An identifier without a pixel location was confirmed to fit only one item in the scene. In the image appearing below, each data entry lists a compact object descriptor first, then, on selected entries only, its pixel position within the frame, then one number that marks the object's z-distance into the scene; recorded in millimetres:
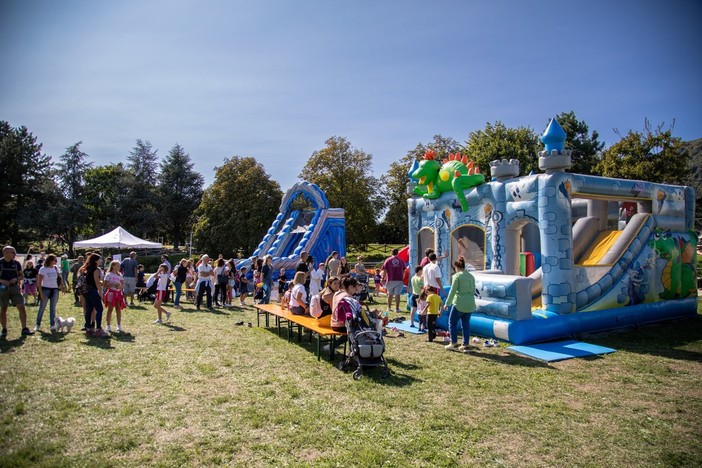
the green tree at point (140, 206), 39344
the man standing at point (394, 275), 12398
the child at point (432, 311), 8359
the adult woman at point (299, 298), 8234
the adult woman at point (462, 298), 7496
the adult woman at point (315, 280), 11477
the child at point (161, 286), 10197
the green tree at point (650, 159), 24172
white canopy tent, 18094
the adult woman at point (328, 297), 7117
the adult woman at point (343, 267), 12123
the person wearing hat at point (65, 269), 16234
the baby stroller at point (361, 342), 6125
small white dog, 8641
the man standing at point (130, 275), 13133
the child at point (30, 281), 12555
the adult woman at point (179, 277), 13016
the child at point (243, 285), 14289
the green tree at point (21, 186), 33406
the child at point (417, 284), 9773
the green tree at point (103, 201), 38531
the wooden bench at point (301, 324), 6657
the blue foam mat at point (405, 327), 9312
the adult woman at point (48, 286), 8508
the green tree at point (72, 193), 35906
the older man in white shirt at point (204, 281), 12750
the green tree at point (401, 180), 36250
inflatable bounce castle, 8469
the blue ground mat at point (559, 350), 7086
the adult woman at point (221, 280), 13562
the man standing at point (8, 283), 7762
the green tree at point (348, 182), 33562
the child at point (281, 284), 12508
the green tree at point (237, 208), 34375
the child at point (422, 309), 8949
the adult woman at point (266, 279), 12414
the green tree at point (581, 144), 32219
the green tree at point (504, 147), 30297
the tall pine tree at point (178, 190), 43812
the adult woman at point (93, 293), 8266
